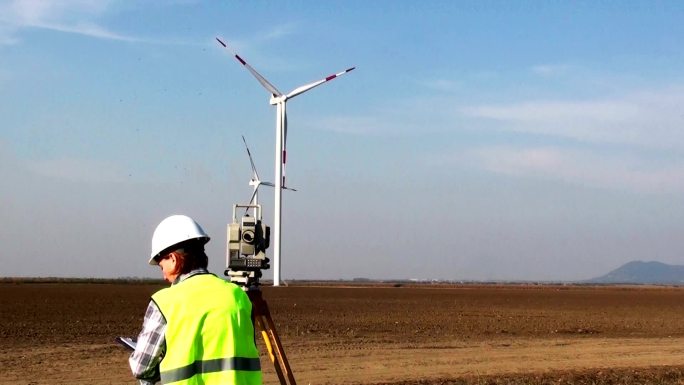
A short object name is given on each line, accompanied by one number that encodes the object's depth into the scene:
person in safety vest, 3.80
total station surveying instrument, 6.64
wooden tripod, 6.55
